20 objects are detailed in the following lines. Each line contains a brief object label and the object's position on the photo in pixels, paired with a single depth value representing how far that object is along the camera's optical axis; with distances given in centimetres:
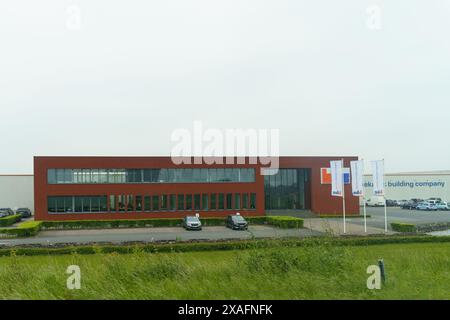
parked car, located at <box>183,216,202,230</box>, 3544
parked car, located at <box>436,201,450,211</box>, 5882
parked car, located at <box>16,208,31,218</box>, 5097
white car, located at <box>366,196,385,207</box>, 6625
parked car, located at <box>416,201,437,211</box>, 5878
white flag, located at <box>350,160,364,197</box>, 3120
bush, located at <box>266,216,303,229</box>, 3603
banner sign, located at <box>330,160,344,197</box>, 3250
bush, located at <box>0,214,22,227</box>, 3931
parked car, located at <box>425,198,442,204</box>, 6014
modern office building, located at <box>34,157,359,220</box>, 4191
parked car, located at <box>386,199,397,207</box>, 6925
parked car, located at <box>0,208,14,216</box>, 4884
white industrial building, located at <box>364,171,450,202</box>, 6838
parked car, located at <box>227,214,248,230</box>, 3522
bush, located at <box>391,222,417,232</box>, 3085
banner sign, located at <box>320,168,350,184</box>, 5025
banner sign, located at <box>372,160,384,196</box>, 3061
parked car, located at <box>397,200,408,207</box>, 6619
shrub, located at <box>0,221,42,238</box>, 3103
